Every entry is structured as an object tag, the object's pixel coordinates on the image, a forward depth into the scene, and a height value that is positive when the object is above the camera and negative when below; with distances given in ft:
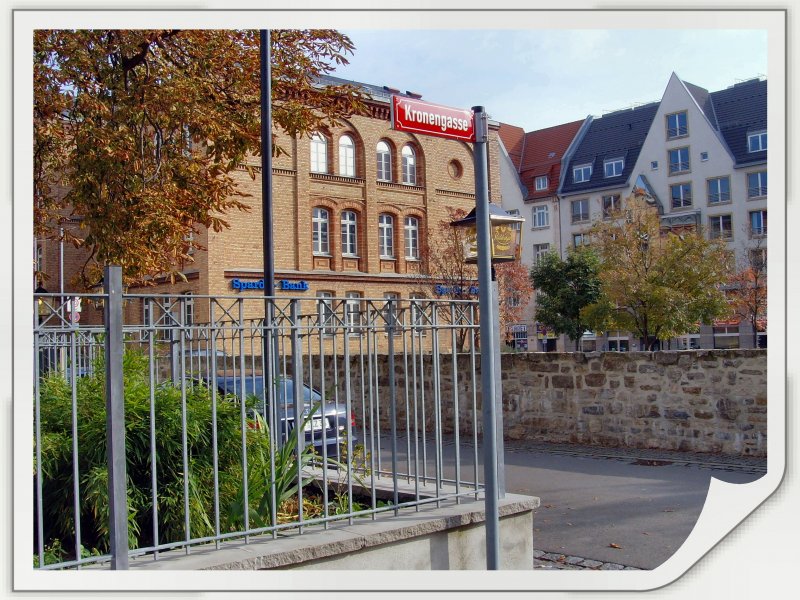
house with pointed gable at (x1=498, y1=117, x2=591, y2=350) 204.13 +34.64
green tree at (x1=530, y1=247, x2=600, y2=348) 152.35 +6.25
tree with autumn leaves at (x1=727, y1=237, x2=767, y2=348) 140.67 +5.11
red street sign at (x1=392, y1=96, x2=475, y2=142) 15.88 +3.88
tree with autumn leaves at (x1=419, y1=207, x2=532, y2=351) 110.63 +6.59
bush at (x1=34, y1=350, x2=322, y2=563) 17.89 -3.11
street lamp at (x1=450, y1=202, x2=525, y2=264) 18.40 +1.90
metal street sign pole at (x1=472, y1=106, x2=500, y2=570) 16.44 -0.36
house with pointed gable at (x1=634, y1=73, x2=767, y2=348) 166.61 +31.93
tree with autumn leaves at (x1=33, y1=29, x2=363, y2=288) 32.42 +8.17
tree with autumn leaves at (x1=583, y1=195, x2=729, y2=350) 123.75 +6.68
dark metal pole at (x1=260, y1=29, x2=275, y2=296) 27.37 +5.50
